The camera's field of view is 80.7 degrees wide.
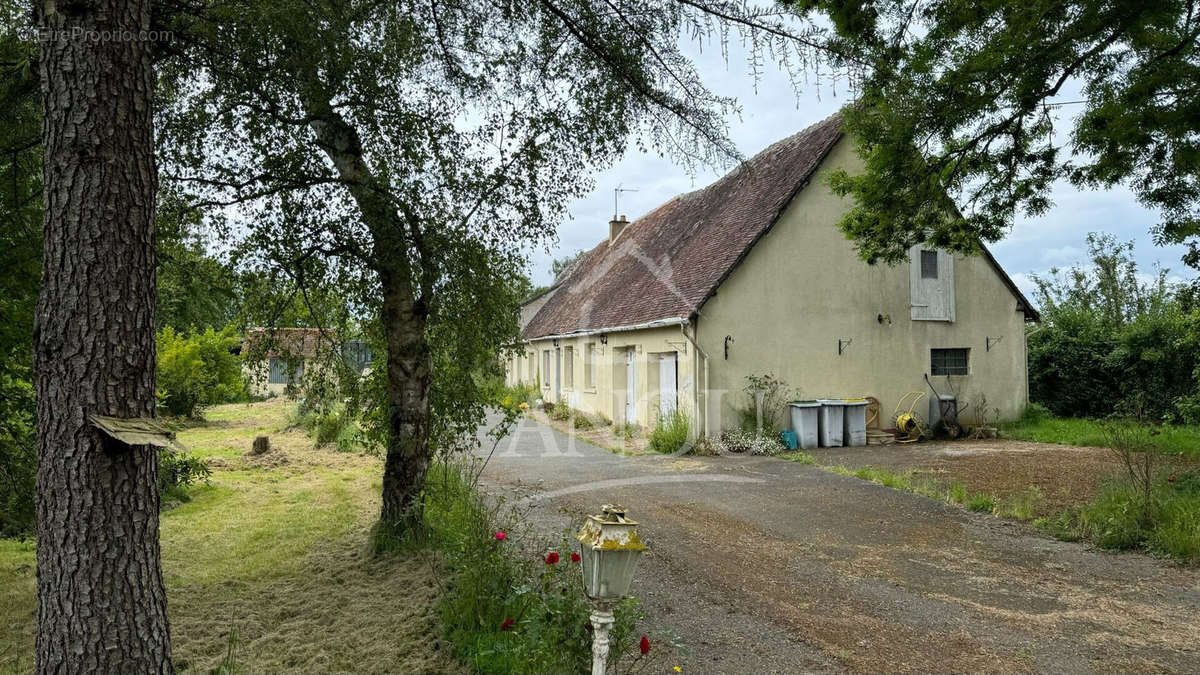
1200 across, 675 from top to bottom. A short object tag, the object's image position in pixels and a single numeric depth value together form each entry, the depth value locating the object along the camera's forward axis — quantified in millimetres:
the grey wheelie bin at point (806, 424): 13719
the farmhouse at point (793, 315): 13719
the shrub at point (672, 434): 13242
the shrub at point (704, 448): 12938
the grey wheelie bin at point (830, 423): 13859
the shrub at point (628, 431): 15124
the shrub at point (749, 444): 13078
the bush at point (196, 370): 18125
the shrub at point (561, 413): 19609
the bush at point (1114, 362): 15359
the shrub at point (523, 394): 22734
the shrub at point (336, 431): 13431
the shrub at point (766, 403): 13703
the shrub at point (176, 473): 7387
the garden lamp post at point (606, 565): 3025
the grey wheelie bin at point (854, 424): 14144
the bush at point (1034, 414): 16625
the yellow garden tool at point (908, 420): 14805
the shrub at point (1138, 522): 6375
